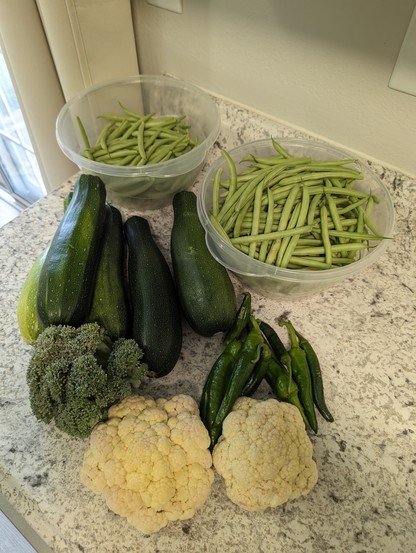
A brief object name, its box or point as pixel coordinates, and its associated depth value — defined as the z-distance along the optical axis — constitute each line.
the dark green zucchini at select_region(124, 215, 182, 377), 0.66
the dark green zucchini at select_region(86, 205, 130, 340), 0.68
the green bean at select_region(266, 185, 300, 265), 0.72
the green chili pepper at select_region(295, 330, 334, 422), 0.65
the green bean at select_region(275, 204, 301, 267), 0.72
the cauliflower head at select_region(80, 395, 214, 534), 0.54
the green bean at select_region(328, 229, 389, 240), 0.72
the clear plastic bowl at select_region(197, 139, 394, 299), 0.68
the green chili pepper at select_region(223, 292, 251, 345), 0.71
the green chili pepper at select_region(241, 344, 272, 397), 0.65
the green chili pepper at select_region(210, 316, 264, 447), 0.61
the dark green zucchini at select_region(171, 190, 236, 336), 0.70
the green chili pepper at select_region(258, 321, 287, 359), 0.70
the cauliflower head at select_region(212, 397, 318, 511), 0.55
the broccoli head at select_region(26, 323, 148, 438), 0.55
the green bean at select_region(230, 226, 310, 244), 0.72
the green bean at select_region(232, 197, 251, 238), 0.76
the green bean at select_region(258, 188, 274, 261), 0.73
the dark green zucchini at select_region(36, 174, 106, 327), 0.64
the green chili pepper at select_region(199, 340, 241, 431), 0.62
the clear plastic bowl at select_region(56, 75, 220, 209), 0.83
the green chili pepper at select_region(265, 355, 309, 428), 0.64
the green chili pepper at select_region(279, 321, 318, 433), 0.64
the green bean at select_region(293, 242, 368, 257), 0.73
